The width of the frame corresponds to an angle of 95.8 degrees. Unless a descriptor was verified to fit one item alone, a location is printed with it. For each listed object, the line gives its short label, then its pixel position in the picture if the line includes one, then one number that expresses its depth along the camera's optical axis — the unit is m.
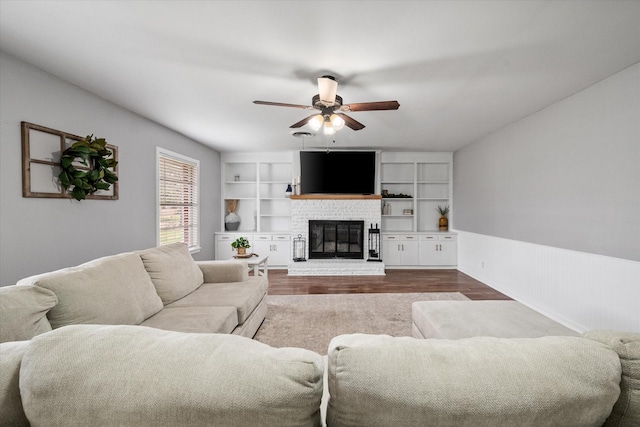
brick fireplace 6.18
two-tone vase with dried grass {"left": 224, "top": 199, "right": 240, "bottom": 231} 6.55
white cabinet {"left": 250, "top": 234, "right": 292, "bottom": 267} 6.31
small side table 3.86
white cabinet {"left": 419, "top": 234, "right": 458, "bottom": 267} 6.25
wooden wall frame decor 2.38
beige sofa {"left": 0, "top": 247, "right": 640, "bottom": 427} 0.60
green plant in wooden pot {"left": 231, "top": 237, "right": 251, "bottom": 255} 4.16
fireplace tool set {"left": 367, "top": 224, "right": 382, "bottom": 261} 6.13
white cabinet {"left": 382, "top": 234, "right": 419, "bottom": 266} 6.29
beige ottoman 1.93
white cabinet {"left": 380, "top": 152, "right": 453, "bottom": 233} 6.53
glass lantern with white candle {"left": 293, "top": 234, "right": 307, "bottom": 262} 6.15
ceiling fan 2.51
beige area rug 2.88
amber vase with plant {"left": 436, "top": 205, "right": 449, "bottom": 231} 6.52
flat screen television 6.05
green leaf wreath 2.67
